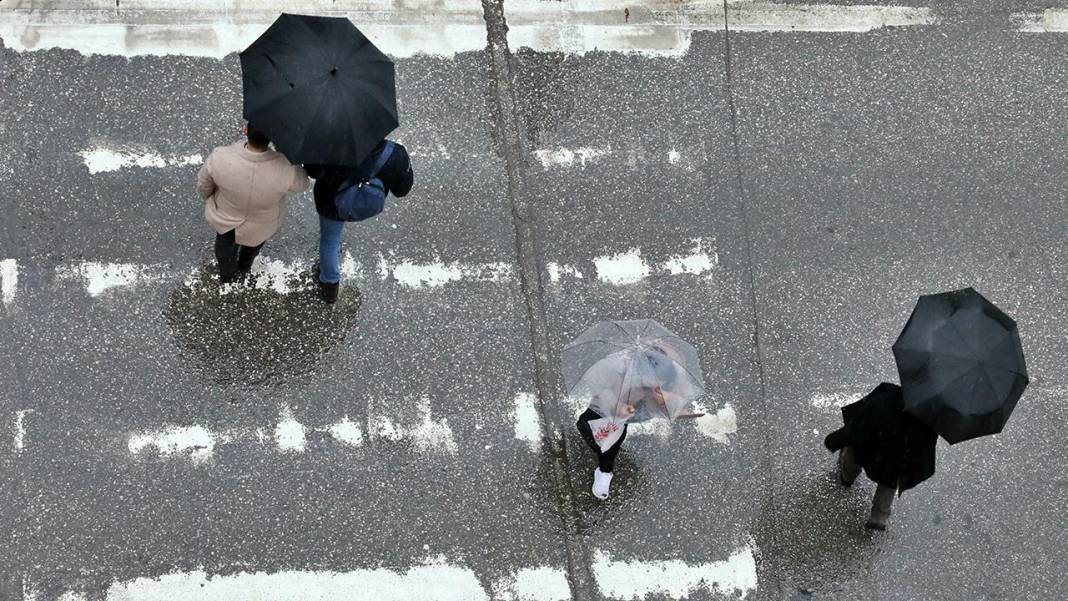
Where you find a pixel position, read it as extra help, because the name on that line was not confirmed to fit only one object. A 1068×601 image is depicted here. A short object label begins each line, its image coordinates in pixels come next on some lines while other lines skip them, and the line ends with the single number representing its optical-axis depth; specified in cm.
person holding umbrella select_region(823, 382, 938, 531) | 1154
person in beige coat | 1162
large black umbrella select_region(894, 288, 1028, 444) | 1068
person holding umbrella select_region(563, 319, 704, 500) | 1109
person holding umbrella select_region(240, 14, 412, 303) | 1123
